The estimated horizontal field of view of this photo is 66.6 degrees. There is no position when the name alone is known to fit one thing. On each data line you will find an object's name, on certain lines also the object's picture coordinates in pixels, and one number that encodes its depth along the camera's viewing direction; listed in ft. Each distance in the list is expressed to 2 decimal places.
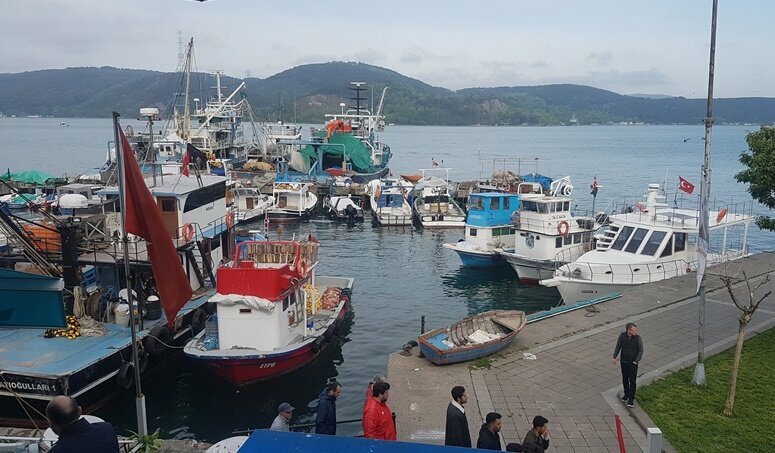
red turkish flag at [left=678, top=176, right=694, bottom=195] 72.54
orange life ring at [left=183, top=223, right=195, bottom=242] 64.80
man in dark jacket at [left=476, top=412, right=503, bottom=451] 27.14
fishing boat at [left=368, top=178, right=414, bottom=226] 153.17
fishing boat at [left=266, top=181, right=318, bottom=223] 159.63
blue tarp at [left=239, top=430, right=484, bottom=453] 21.83
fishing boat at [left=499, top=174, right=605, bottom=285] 94.48
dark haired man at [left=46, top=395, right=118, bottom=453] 17.61
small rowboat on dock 47.60
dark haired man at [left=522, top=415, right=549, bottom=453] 26.99
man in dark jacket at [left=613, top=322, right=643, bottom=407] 38.52
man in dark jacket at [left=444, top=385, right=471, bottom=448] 28.81
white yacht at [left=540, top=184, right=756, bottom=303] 78.79
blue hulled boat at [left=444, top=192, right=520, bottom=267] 106.11
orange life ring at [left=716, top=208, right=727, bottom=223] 80.33
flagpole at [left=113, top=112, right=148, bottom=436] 29.12
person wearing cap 30.40
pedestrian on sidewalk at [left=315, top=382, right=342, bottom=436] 31.32
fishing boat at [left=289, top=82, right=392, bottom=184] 210.59
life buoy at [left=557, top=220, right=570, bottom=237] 94.38
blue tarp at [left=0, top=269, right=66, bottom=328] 46.39
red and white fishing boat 53.01
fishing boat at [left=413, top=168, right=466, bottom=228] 148.66
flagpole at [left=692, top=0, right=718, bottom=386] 41.06
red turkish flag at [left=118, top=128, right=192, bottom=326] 29.50
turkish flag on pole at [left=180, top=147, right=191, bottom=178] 82.21
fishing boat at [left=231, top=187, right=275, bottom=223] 151.25
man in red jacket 29.40
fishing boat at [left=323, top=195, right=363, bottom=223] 162.81
